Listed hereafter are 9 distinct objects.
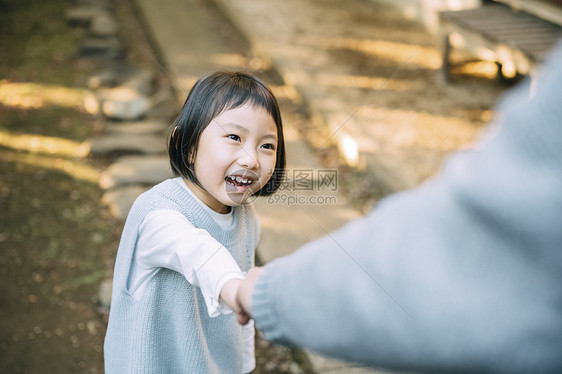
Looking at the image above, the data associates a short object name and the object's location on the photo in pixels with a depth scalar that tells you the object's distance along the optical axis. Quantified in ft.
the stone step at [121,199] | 10.63
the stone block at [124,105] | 14.33
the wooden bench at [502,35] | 12.16
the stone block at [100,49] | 18.70
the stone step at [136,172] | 11.48
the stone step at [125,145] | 12.76
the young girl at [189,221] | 4.30
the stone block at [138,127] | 13.70
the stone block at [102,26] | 19.92
